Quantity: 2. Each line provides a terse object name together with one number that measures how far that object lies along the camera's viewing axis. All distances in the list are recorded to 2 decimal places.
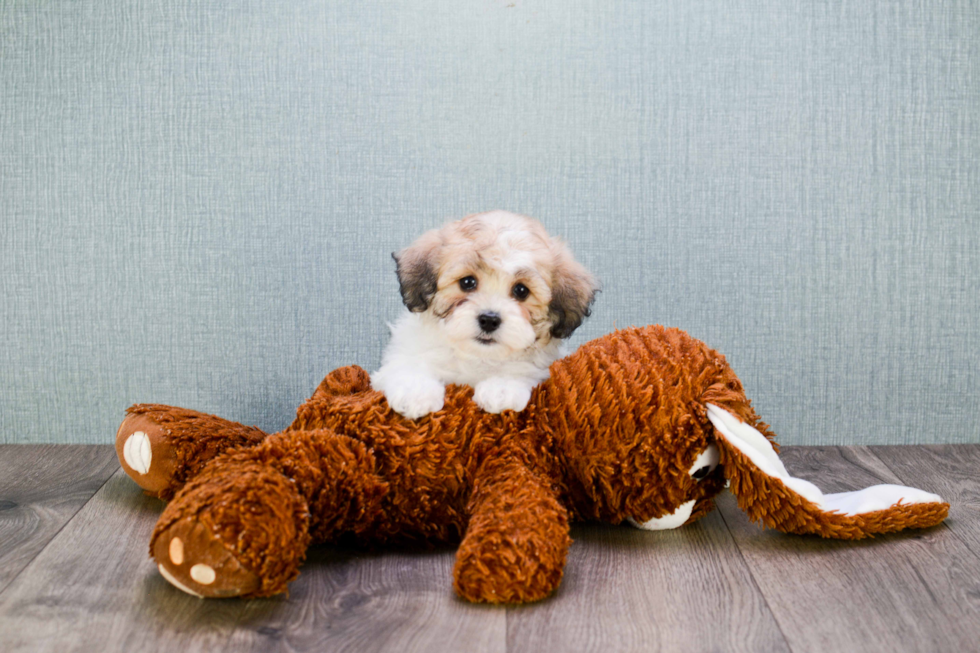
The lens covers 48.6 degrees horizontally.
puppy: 0.67
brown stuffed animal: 0.62
